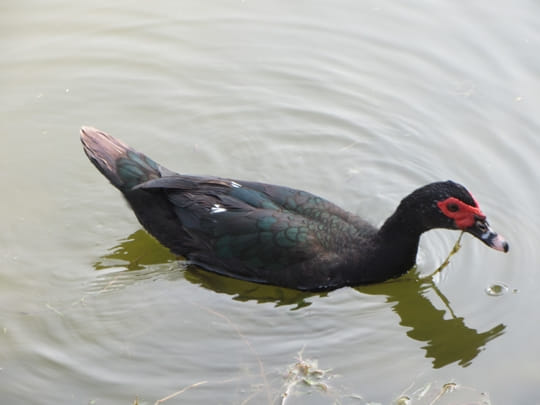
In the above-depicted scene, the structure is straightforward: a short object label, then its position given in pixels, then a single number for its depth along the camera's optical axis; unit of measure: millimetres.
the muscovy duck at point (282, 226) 8078
